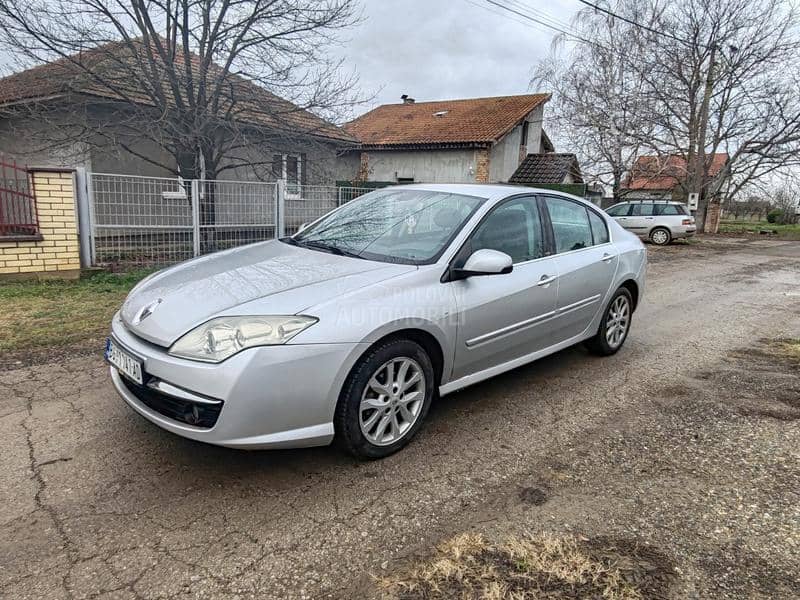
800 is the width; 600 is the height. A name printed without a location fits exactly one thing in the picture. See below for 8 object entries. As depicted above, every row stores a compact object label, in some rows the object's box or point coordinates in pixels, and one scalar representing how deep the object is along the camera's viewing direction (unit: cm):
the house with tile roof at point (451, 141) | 1962
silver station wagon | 1817
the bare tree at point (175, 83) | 891
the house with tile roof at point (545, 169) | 2234
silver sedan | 240
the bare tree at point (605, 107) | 2291
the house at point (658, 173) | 2420
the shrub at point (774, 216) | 4181
